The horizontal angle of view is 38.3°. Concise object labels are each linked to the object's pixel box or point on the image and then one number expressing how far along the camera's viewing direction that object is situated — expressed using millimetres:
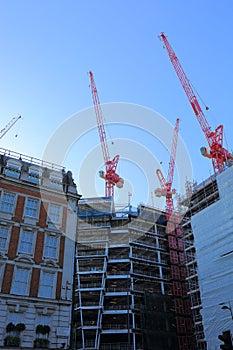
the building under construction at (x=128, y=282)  51812
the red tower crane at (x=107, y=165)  82688
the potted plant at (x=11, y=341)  21375
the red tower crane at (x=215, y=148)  60812
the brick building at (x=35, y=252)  22828
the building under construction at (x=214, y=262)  40594
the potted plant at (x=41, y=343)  22220
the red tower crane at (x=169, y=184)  83812
